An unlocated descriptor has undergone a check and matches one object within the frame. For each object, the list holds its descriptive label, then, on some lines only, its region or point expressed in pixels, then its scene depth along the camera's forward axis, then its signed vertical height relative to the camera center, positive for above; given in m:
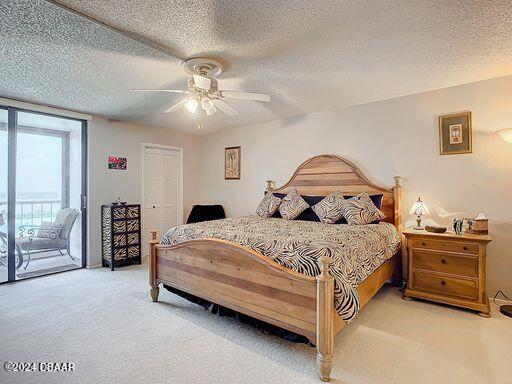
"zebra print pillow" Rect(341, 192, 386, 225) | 3.25 -0.23
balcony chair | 3.75 -0.66
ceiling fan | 2.40 +0.99
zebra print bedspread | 1.91 -0.43
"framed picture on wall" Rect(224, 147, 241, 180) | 5.20 +0.58
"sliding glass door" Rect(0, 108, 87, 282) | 3.60 -0.01
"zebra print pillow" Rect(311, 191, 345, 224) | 3.43 -0.20
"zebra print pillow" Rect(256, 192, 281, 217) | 4.02 -0.20
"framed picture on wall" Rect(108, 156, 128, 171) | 4.50 +0.52
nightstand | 2.64 -0.78
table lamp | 3.14 -0.20
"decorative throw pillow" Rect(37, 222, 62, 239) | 3.90 -0.54
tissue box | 2.79 -0.36
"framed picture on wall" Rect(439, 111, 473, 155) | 3.10 +0.68
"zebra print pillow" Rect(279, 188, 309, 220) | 3.79 -0.19
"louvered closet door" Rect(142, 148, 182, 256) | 5.01 +0.04
